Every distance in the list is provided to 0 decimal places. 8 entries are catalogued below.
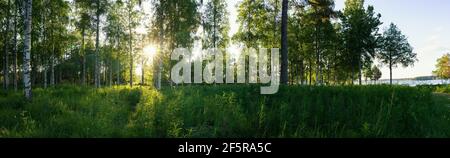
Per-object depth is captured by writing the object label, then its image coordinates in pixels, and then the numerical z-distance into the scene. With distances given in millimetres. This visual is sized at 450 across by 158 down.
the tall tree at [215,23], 32500
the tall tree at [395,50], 41219
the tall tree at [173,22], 24250
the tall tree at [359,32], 34906
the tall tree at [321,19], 27875
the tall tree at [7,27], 22359
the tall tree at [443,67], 67450
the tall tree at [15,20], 22183
